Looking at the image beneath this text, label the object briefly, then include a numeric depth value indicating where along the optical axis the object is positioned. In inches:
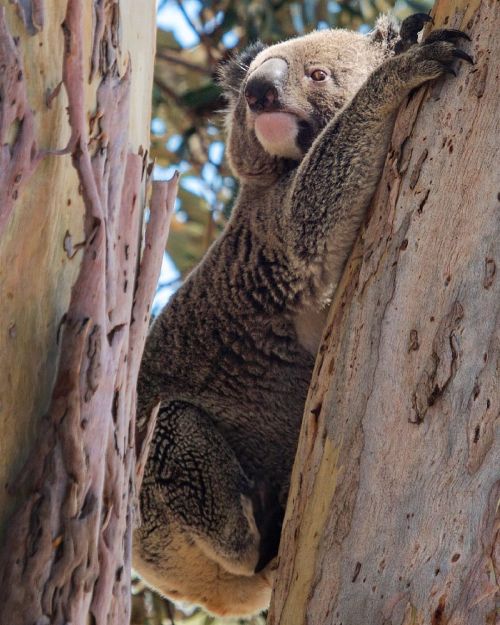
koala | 257.4
